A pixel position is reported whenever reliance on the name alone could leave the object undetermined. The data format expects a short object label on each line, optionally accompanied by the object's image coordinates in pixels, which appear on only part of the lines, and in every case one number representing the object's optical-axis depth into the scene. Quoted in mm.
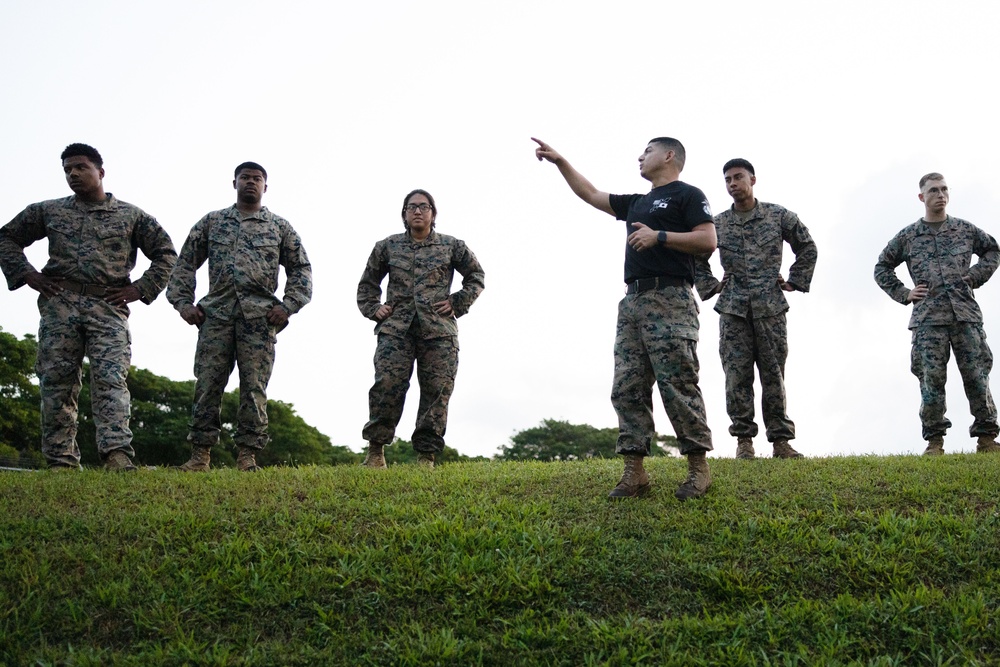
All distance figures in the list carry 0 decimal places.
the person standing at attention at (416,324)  8070
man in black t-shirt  5664
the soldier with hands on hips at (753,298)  8711
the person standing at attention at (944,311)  9469
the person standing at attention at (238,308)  7789
